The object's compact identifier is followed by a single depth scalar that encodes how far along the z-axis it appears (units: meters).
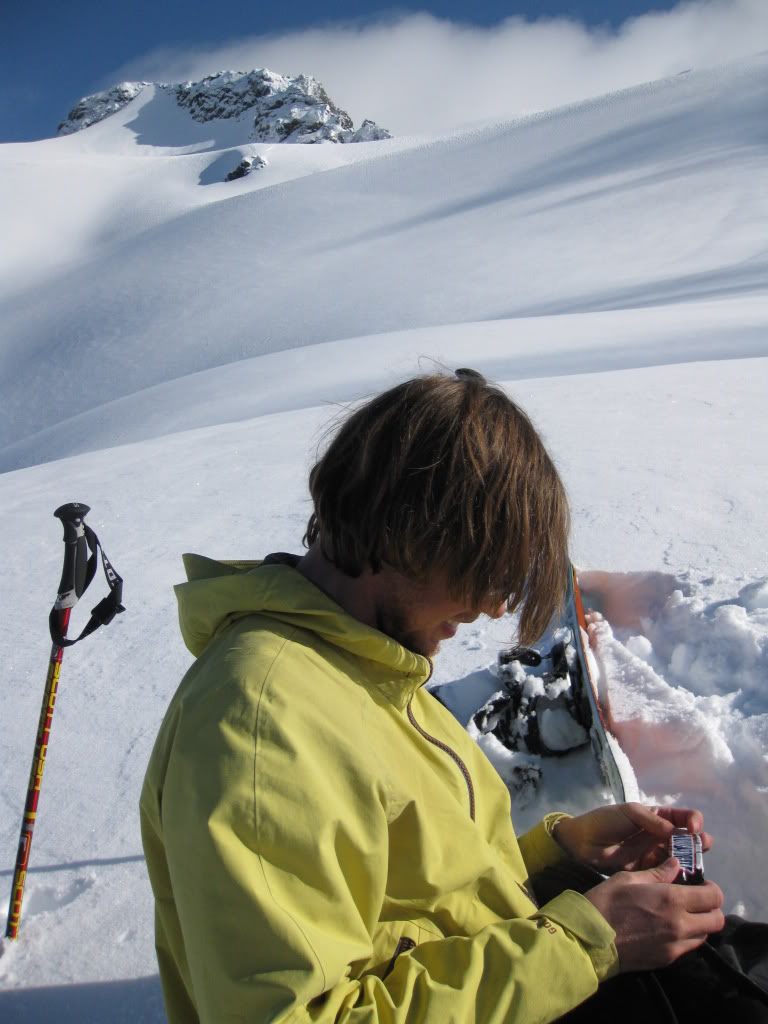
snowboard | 2.08
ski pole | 1.81
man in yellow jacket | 0.91
